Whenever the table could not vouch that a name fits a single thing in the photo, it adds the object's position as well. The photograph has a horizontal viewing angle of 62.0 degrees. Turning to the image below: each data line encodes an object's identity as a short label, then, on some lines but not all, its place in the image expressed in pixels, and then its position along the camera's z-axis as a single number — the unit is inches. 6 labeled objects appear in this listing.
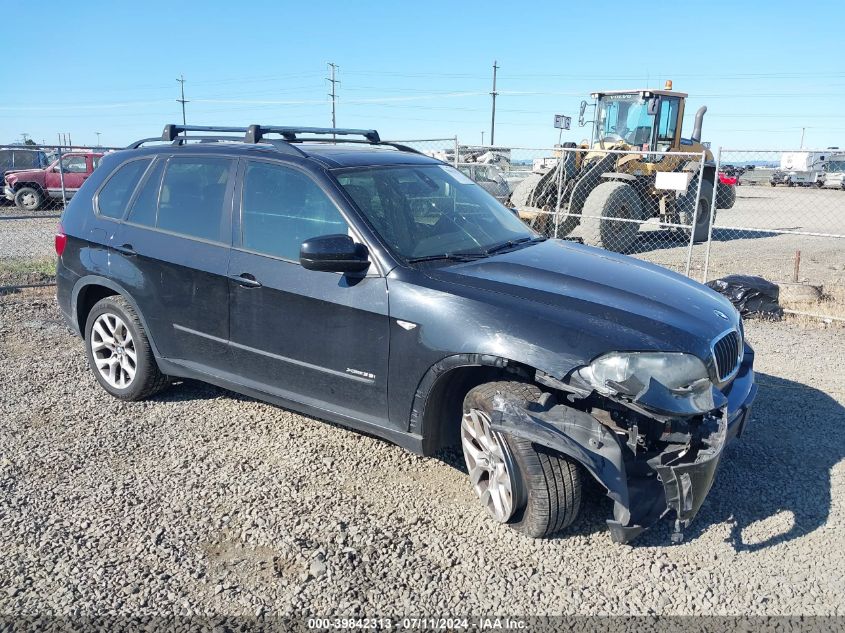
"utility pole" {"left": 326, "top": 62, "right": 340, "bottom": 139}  2285.2
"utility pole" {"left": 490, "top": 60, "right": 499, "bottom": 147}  1774.6
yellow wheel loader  516.7
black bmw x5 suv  124.8
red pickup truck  773.9
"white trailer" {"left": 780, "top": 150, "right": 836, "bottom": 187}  1372.5
